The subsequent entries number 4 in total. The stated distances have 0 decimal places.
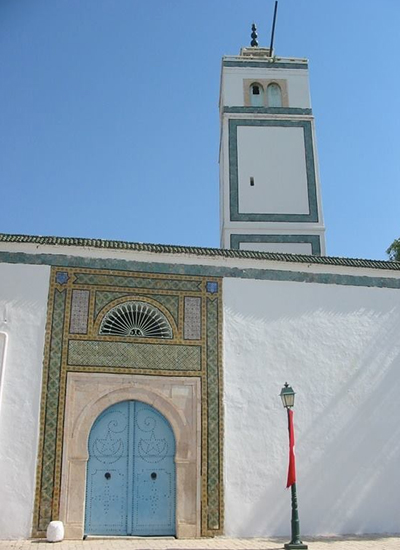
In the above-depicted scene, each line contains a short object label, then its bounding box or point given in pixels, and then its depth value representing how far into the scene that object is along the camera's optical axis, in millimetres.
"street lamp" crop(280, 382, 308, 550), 6719
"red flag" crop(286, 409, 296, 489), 7043
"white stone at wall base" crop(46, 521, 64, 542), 6887
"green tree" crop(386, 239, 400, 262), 13919
